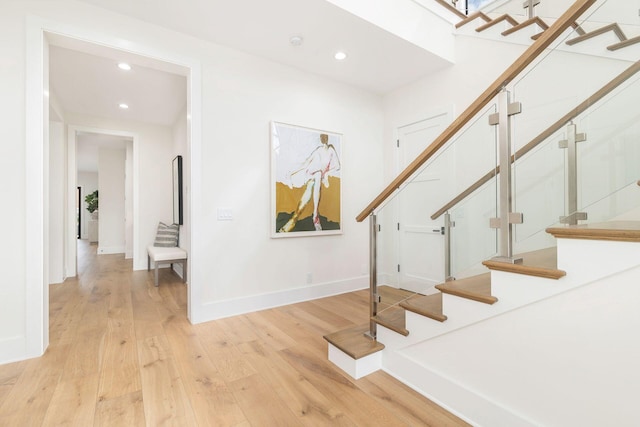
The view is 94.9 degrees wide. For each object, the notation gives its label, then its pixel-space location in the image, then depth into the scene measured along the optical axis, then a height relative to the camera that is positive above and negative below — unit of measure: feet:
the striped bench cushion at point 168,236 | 16.69 -1.31
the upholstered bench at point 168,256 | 14.06 -2.08
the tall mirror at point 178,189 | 15.96 +1.37
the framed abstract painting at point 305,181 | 11.19 +1.30
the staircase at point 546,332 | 3.74 -1.86
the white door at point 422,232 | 6.54 -0.43
